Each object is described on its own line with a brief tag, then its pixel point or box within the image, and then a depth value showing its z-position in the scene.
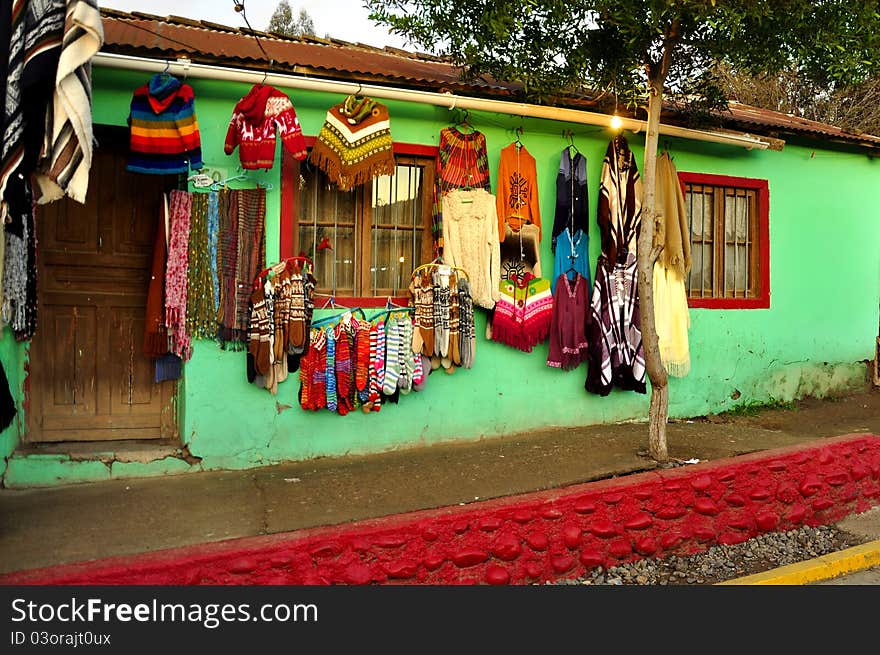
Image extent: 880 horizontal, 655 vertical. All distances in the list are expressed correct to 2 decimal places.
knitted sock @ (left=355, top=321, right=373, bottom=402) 6.04
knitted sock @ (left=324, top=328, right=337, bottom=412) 5.97
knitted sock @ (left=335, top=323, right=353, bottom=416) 5.99
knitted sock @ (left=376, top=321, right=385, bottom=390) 6.11
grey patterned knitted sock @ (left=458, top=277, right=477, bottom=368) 6.40
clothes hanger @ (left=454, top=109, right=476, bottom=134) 6.61
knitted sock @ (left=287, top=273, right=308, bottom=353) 5.82
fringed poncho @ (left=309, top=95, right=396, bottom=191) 5.85
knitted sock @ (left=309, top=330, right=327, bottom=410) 5.95
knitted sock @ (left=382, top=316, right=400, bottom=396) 6.11
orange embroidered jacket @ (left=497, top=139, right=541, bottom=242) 6.69
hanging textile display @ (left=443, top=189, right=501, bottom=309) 6.48
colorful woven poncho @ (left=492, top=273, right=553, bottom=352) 6.67
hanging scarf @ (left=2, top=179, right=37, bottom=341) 4.69
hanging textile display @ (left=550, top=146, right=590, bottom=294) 6.96
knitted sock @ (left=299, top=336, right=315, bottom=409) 5.95
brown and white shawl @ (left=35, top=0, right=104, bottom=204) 3.42
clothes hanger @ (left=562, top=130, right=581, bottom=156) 7.12
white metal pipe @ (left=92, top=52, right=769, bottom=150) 5.27
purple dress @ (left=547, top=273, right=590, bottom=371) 6.94
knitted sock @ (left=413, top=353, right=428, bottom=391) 6.25
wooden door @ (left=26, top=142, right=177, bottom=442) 5.63
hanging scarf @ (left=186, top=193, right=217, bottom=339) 5.68
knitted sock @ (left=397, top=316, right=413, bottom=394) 6.20
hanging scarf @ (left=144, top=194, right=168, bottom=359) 5.64
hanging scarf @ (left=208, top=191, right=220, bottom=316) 5.71
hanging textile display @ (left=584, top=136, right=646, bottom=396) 7.11
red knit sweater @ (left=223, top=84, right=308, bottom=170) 5.50
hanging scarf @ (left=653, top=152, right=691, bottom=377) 7.39
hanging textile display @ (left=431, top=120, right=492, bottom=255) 6.43
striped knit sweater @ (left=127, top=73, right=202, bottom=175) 5.29
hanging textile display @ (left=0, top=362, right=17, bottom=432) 3.90
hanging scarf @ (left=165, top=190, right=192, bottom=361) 5.62
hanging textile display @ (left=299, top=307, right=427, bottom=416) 5.96
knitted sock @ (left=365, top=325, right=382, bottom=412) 6.09
